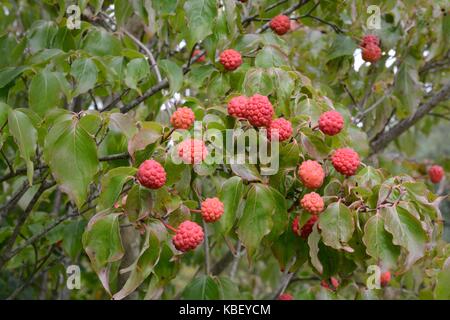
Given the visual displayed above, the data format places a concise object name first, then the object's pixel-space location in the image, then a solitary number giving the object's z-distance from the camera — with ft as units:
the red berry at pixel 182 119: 2.15
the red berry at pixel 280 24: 2.80
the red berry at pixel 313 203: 2.15
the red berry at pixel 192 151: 2.07
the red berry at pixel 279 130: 2.20
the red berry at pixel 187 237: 2.07
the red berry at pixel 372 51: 2.97
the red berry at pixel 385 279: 3.19
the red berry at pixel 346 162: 2.21
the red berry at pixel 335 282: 3.00
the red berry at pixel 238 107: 2.18
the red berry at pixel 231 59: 2.51
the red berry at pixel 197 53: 3.38
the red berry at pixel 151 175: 2.03
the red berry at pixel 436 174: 3.95
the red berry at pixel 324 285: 2.81
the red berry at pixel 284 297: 3.18
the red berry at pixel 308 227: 2.28
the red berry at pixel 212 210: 2.11
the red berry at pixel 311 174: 2.16
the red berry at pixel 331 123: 2.22
